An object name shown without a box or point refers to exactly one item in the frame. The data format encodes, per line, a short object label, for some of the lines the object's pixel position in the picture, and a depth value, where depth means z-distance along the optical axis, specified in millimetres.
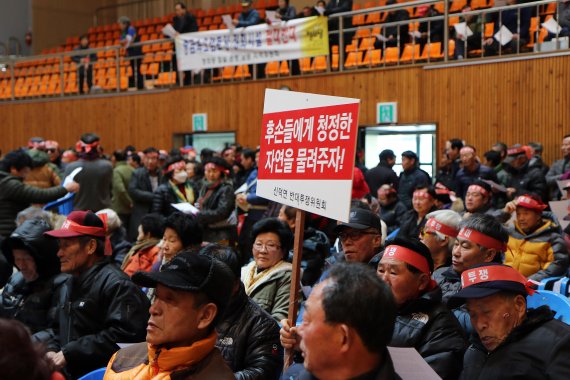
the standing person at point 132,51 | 15587
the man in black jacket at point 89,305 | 3527
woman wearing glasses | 4246
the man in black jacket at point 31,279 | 4117
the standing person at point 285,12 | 12852
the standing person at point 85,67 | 16562
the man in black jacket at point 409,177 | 9016
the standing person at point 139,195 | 9508
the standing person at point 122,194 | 9914
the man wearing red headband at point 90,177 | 8430
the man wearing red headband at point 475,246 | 4309
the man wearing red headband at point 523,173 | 8477
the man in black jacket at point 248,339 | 3133
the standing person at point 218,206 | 7664
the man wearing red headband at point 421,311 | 3086
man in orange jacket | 2588
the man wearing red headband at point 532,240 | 5875
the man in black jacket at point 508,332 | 2625
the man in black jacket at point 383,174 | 9305
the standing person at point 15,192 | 7135
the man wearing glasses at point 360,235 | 4363
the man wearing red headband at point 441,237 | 4910
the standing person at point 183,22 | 14195
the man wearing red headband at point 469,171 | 8578
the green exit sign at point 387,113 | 11969
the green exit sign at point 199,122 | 14588
